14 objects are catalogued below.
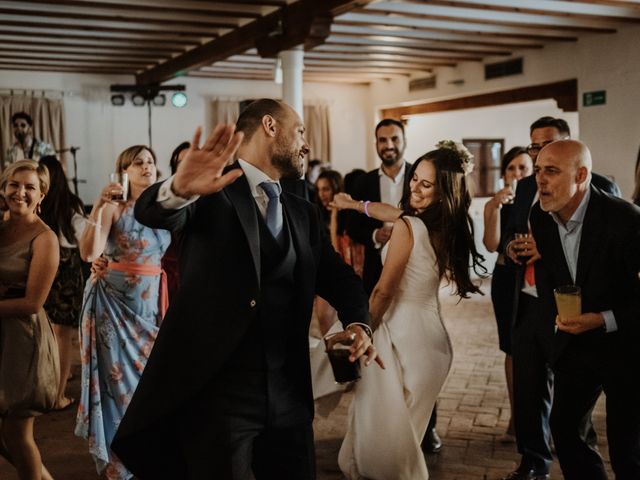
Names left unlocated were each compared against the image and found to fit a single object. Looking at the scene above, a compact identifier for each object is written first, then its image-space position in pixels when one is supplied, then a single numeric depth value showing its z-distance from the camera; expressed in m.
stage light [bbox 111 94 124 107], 12.09
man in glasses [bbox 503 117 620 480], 3.22
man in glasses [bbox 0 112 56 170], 7.97
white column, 7.90
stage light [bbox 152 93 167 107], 12.35
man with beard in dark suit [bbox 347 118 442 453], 4.36
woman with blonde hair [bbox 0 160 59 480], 2.79
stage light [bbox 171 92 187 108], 12.24
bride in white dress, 3.05
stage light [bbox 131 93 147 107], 12.13
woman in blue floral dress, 3.40
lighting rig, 11.66
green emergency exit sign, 8.88
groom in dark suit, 1.81
